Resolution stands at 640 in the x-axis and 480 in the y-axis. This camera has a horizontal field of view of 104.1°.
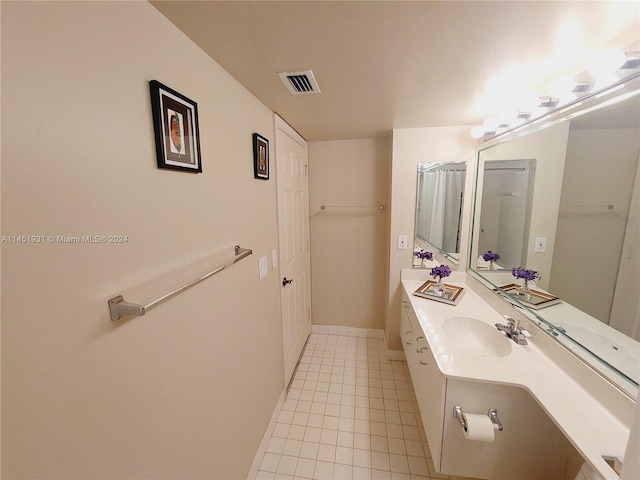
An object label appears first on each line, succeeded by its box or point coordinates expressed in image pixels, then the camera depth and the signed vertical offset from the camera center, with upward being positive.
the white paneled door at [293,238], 1.89 -0.30
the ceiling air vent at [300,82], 1.13 +0.59
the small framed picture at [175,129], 0.77 +0.25
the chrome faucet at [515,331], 1.31 -0.68
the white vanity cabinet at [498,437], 1.12 -1.07
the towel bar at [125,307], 0.62 -0.26
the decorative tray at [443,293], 1.80 -0.67
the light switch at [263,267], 1.55 -0.39
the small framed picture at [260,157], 1.42 +0.28
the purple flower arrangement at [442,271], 1.96 -0.53
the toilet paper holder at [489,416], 1.09 -0.94
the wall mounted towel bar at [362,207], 2.54 -0.03
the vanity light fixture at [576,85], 0.86 +0.50
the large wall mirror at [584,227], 0.87 -0.10
